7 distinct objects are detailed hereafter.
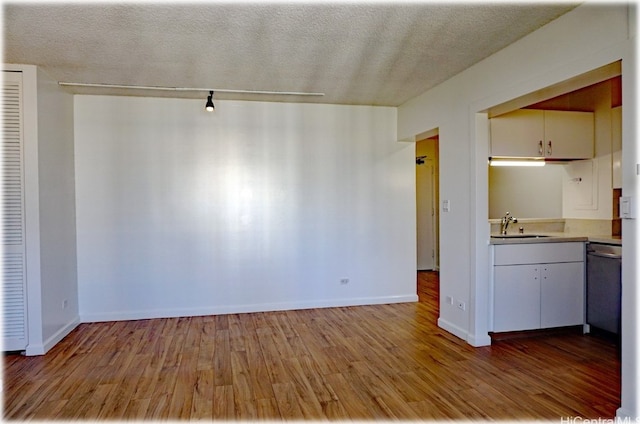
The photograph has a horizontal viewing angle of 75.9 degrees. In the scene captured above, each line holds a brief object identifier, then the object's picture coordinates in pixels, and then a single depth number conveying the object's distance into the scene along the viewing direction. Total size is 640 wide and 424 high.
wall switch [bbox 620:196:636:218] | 2.23
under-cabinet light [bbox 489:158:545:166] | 4.50
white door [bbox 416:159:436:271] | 7.65
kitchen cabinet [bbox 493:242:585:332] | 3.72
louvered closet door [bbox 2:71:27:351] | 3.47
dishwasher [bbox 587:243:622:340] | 3.58
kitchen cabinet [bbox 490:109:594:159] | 4.20
